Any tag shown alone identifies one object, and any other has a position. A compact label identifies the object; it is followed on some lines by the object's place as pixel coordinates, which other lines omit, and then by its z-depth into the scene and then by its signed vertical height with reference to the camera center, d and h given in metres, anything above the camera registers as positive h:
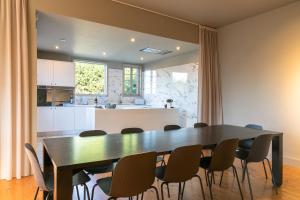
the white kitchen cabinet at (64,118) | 5.74 -0.55
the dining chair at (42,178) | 1.59 -0.67
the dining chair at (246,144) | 3.15 -0.72
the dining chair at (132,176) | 1.49 -0.58
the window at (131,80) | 7.59 +0.69
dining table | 1.38 -0.44
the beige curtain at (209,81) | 4.76 +0.42
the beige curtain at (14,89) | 2.82 +0.14
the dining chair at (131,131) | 2.76 -0.43
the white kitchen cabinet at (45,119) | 5.54 -0.54
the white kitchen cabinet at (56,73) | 5.58 +0.73
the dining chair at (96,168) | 2.17 -0.75
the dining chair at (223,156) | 2.08 -0.60
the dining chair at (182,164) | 1.77 -0.58
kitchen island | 4.54 -0.47
